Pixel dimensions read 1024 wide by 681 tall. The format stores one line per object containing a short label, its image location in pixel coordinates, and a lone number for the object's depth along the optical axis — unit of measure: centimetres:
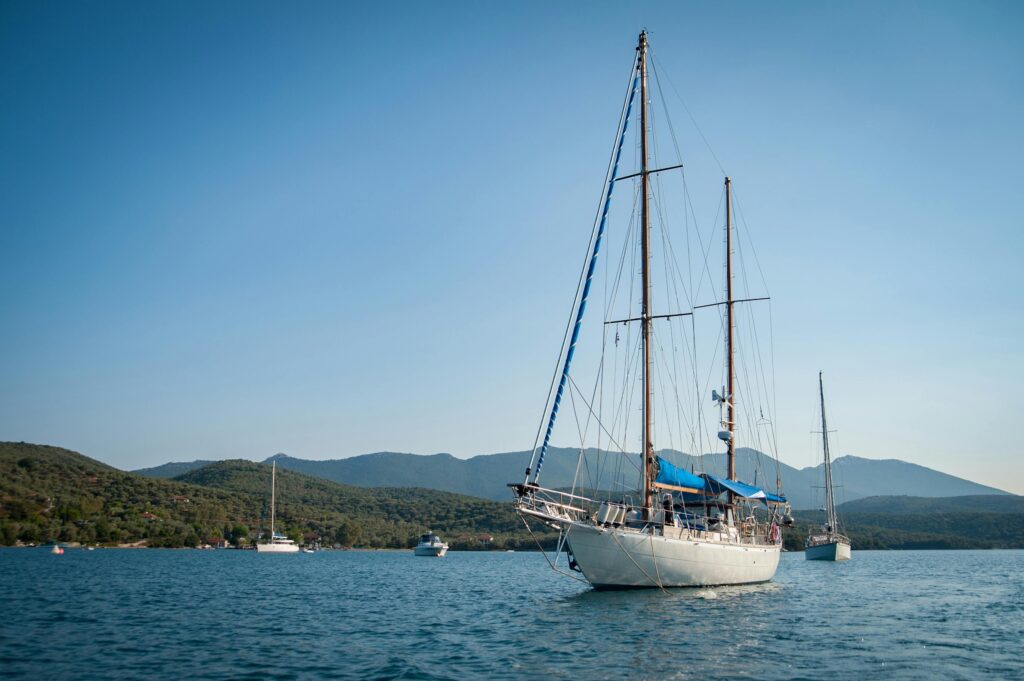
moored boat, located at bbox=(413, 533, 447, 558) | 11131
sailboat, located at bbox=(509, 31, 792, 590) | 3409
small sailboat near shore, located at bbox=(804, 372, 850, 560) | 8850
